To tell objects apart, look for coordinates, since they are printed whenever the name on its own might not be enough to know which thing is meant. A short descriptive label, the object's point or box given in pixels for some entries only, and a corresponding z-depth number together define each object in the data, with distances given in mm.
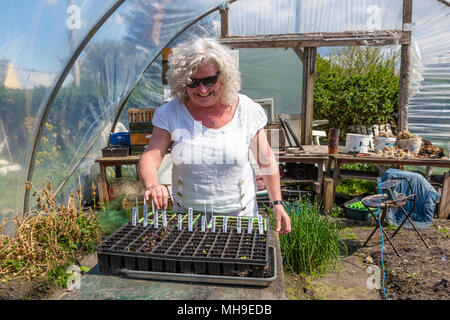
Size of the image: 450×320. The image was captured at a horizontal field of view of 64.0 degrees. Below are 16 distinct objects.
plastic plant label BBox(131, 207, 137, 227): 1787
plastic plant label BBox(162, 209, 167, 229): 1733
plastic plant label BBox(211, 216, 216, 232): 1714
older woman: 1838
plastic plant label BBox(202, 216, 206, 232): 1739
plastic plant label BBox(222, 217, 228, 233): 1719
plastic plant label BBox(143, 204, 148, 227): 1803
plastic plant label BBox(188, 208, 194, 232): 1716
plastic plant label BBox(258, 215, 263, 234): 1705
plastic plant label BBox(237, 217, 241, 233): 1708
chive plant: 3309
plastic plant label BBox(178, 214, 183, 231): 1732
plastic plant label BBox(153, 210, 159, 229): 1768
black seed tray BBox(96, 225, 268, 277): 1413
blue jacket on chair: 4441
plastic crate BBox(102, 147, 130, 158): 5090
